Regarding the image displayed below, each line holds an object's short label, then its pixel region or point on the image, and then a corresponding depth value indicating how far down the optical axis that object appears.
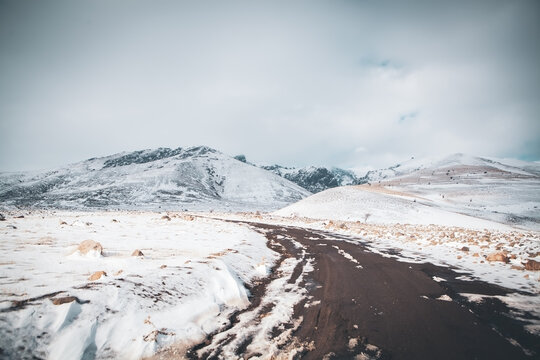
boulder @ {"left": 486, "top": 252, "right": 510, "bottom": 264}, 11.29
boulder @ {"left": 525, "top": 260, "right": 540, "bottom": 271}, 9.83
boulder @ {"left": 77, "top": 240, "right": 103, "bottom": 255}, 8.21
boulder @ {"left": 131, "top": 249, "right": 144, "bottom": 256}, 9.01
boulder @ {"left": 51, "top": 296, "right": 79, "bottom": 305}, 4.41
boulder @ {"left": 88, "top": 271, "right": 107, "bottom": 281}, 5.83
